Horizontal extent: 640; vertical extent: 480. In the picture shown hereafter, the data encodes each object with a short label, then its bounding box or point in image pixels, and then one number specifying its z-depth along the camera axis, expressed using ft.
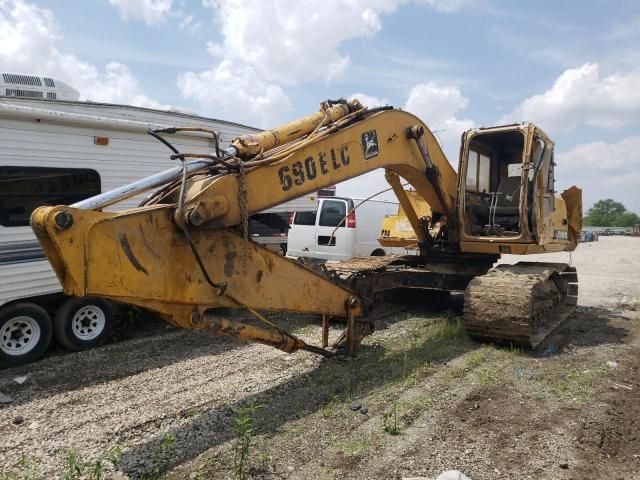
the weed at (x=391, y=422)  13.45
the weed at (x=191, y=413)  14.76
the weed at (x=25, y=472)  11.75
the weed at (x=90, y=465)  11.00
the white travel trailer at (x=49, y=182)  20.85
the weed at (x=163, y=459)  11.59
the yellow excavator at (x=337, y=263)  12.10
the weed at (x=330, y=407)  14.65
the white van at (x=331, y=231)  38.96
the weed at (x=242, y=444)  11.44
